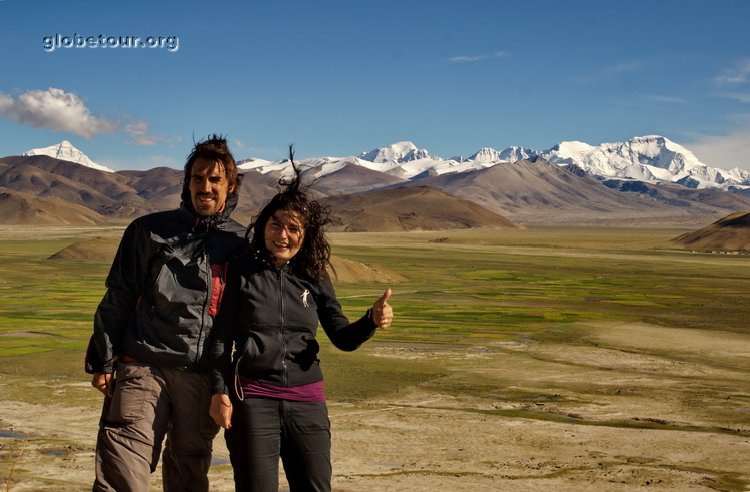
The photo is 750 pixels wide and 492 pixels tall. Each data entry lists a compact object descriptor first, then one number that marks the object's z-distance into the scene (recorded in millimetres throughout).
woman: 5449
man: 5758
